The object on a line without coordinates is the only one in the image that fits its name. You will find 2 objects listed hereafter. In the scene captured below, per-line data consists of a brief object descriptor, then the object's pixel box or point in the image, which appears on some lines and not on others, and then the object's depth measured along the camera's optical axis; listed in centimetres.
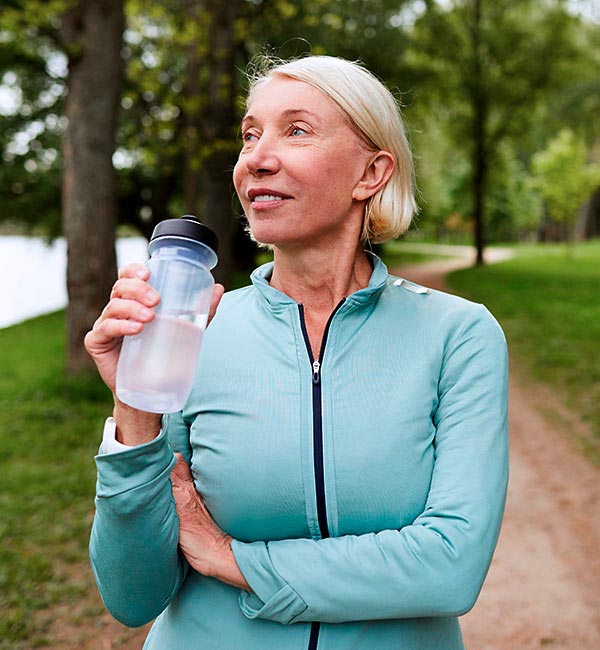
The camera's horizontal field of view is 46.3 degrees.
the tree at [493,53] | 2386
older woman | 141
